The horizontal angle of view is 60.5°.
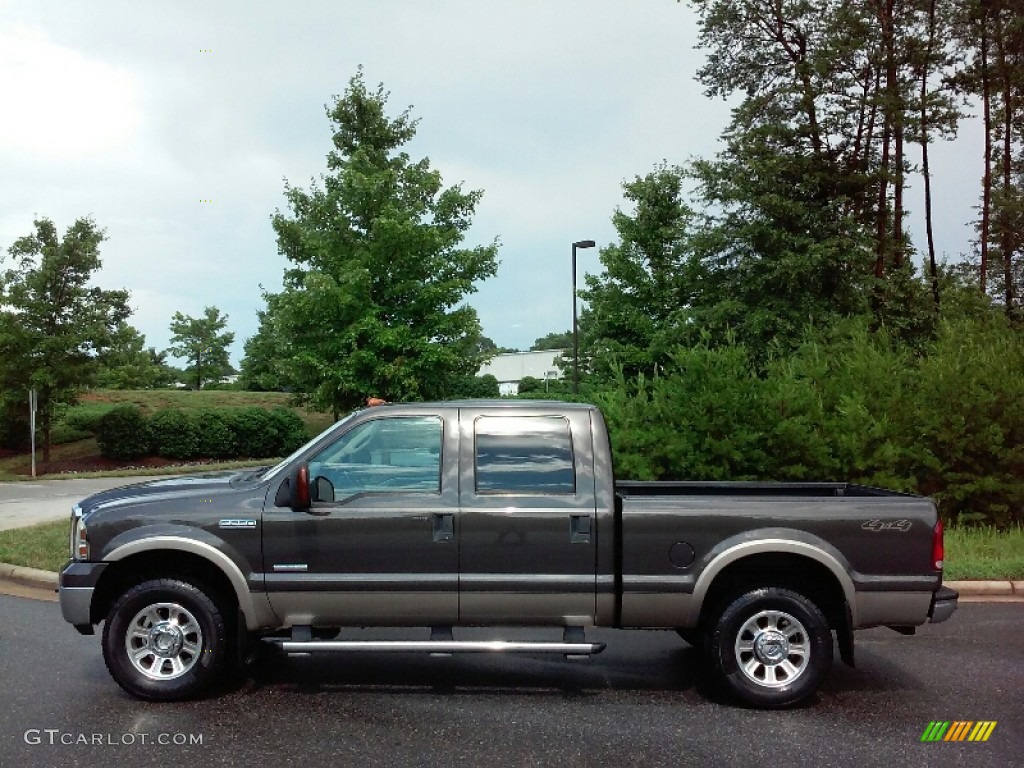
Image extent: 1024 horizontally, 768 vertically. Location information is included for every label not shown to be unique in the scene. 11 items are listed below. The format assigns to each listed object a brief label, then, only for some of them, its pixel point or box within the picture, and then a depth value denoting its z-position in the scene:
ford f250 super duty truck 5.36
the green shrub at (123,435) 31.31
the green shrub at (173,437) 32.03
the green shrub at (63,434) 33.72
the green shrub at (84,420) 33.50
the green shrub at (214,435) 32.66
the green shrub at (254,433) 33.62
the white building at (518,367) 79.00
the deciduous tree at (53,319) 27.72
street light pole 31.11
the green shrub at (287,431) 35.22
